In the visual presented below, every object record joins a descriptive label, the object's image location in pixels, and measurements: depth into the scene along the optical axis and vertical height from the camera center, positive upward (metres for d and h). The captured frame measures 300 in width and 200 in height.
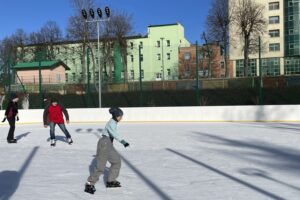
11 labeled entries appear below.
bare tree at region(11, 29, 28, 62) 63.59 +7.70
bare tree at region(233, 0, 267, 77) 45.16 +6.97
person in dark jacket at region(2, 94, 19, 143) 11.40 -0.71
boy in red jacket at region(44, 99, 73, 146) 10.78 -0.82
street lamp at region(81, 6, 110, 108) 23.58 +4.27
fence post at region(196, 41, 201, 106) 21.36 -0.55
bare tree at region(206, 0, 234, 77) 43.09 +6.74
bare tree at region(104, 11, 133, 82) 45.08 +6.42
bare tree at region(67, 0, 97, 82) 40.78 +5.64
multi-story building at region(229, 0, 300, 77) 54.06 +7.07
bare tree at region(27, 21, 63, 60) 62.69 +7.87
